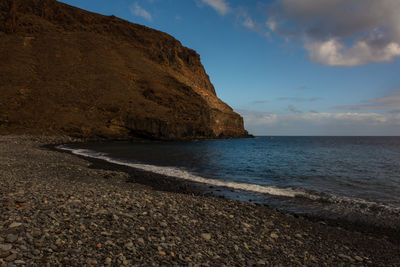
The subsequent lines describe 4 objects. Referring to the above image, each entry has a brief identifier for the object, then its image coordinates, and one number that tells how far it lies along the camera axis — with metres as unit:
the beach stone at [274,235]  7.24
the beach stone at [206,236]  6.48
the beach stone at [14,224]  5.25
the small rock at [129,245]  5.32
